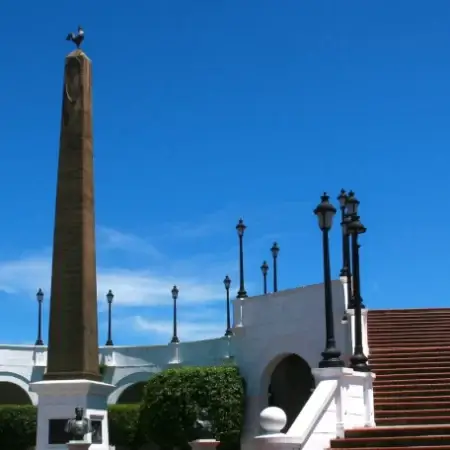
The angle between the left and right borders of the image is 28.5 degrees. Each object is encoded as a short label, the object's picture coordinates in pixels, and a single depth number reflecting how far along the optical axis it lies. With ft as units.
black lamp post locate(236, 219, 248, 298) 103.42
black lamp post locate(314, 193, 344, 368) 52.85
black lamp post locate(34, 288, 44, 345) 156.68
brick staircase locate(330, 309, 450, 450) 46.85
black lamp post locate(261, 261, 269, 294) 138.84
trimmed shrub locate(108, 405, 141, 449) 122.52
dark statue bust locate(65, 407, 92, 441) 50.29
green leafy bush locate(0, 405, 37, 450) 125.80
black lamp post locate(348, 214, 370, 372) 57.31
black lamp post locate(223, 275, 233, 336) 134.70
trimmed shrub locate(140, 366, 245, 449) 94.48
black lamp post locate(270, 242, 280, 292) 132.33
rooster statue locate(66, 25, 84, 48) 67.77
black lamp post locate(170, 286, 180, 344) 144.46
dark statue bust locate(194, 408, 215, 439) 94.53
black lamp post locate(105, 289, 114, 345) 160.73
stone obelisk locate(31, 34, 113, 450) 57.77
